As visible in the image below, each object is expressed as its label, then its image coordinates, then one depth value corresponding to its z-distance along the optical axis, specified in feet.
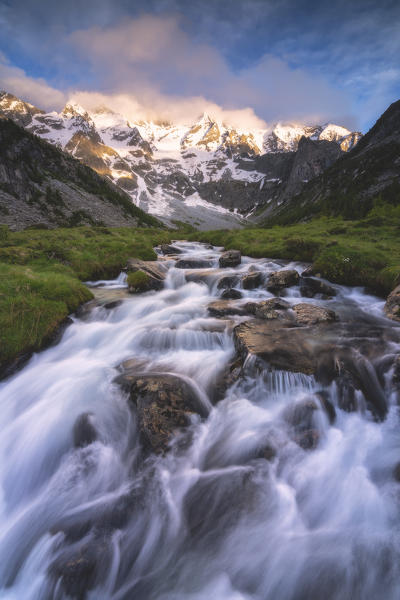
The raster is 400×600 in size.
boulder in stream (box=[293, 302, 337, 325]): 24.88
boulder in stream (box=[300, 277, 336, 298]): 35.14
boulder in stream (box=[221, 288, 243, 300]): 35.01
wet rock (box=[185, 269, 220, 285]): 43.59
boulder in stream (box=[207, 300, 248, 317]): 28.91
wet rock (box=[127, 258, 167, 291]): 39.91
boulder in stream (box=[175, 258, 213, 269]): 54.13
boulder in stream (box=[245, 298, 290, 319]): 25.84
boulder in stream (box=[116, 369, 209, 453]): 14.15
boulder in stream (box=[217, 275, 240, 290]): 40.32
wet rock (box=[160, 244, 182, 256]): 72.18
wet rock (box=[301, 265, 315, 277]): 41.67
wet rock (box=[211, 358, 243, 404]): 17.80
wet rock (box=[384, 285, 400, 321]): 26.27
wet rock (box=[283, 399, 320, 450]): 14.30
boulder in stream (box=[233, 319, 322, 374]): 17.98
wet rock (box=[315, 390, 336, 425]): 15.58
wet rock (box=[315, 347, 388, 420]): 16.22
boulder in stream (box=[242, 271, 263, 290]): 38.60
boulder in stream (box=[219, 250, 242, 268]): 53.16
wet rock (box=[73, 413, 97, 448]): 14.83
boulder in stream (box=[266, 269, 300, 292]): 36.96
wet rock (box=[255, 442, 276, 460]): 13.79
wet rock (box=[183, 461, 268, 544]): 11.22
